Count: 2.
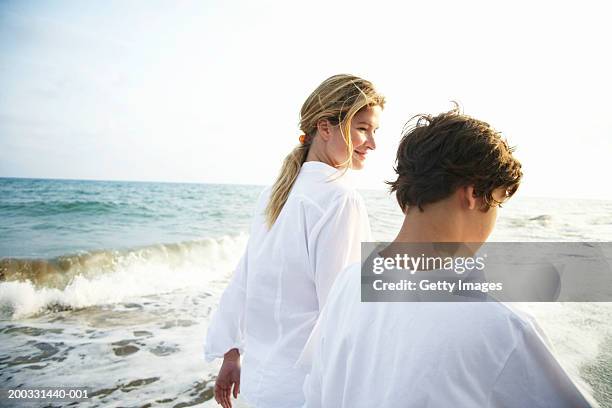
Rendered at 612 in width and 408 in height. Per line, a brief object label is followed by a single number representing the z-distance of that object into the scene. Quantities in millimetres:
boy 839
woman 1613
